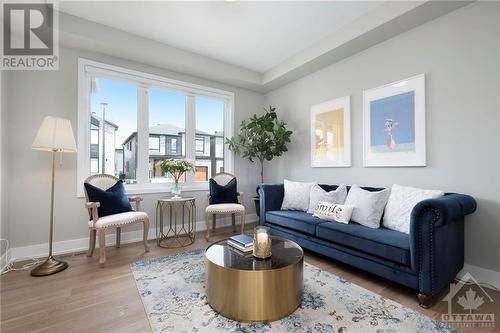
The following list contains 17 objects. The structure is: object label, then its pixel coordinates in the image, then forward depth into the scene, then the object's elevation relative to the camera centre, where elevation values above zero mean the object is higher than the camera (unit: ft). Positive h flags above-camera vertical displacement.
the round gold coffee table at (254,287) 4.90 -2.71
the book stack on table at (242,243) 6.06 -2.11
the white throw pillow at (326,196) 9.22 -1.19
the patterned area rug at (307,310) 4.82 -3.47
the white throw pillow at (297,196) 10.32 -1.36
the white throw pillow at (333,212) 8.10 -1.67
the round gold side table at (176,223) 10.37 -2.87
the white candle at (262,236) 5.68 -1.75
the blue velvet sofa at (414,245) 5.42 -2.23
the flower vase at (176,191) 10.88 -1.14
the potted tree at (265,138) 12.46 +1.70
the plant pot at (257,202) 12.07 -1.88
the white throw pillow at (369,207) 7.61 -1.37
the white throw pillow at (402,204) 6.85 -1.18
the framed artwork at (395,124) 8.02 +1.71
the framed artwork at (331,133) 10.44 +1.73
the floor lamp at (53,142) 7.47 +0.87
